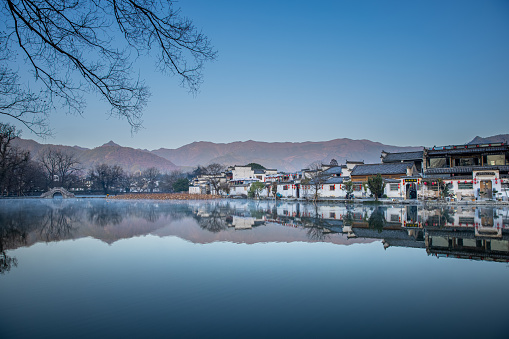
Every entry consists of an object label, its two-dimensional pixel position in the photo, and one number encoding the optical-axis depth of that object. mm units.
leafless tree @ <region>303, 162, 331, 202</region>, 41509
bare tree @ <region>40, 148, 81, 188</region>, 69438
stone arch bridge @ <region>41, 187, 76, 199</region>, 59356
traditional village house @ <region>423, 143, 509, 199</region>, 30406
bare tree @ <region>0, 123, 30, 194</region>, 40803
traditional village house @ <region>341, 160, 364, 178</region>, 46250
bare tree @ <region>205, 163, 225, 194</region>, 69100
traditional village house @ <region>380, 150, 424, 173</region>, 39266
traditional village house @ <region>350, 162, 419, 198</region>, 34500
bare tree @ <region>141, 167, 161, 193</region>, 100738
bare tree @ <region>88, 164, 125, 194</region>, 77462
